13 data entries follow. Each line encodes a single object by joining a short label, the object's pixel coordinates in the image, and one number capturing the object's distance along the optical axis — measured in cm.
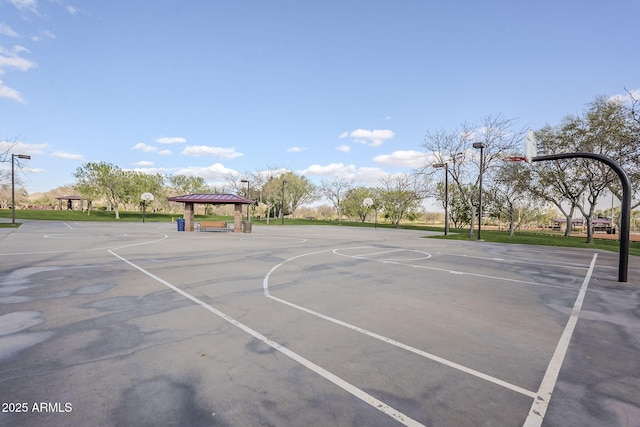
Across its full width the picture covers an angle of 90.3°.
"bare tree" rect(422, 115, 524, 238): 2616
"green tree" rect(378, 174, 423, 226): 5109
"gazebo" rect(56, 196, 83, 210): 6538
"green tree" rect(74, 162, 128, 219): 5403
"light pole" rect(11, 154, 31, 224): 2592
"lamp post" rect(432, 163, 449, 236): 2779
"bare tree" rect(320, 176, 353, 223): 6469
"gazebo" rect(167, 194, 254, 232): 2655
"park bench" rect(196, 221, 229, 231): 2552
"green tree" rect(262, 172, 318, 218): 6019
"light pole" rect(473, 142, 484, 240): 2169
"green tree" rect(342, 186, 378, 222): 6519
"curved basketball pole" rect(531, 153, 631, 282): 906
